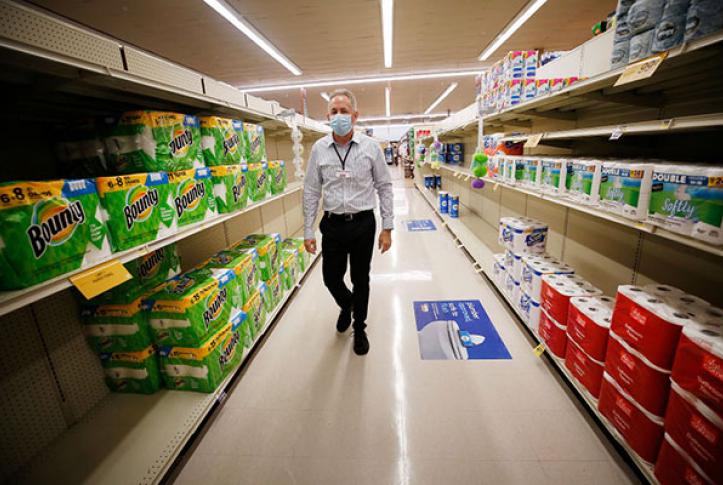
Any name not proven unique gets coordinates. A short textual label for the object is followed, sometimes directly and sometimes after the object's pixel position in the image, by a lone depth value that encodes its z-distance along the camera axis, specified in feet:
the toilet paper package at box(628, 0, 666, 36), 3.90
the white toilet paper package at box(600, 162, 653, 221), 4.33
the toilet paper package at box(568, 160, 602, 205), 5.39
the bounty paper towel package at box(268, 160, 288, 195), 8.93
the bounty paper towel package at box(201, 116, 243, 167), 6.15
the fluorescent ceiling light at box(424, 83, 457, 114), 37.08
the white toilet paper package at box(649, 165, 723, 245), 3.36
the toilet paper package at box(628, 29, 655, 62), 4.05
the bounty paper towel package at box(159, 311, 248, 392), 5.55
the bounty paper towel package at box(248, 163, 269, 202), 7.44
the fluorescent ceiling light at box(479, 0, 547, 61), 18.03
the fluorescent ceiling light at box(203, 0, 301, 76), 16.60
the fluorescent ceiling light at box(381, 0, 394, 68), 17.26
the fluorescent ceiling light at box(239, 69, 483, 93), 31.55
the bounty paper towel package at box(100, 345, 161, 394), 5.57
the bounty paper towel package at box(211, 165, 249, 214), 6.18
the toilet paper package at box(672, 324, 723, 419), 3.11
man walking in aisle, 6.95
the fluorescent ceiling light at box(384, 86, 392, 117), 38.33
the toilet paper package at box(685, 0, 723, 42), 3.21
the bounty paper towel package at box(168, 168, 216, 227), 5.12
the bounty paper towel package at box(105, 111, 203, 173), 4.66
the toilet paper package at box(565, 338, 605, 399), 5.07
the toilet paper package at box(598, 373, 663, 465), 4.00
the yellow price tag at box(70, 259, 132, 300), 3.50
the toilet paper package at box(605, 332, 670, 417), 3.90
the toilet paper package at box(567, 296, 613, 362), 4.94
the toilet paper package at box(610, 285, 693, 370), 3.76
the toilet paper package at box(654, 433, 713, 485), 3.31
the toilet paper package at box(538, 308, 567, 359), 6.07
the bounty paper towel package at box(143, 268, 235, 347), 5.32
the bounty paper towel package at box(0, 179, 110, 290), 3.01
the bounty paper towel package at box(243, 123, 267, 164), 7.59
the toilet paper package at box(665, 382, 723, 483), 3.09
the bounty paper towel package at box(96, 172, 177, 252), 4.05
